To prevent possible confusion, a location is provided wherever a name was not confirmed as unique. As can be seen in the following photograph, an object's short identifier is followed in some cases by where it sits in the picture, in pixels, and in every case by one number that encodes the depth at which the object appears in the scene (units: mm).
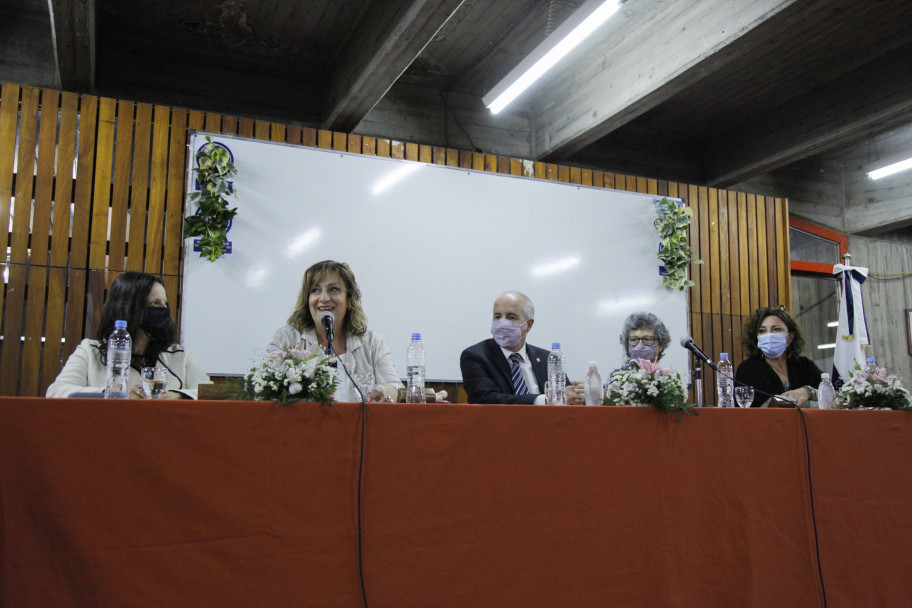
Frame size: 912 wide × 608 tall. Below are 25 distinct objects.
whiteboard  4840
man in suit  3391
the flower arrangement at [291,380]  1890
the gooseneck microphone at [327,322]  2428
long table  1604
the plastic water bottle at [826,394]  3361
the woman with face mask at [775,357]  3902
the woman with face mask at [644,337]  3645
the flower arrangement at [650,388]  2346
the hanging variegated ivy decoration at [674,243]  6262
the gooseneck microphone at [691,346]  2813
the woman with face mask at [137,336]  2842
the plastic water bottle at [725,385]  3106
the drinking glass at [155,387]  2156
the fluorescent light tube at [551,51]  4230
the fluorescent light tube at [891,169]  6781
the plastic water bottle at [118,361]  2225
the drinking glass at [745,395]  3055
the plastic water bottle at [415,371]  2512
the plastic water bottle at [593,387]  2701
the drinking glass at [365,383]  2508
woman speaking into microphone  3199
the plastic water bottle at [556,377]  2834
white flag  6562
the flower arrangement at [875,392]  3023
